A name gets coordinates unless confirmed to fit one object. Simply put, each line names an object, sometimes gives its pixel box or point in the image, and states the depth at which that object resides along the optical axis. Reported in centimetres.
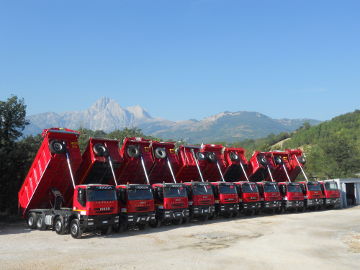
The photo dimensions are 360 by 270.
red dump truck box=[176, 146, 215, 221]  2228
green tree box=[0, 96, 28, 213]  2606
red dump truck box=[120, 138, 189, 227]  2061
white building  3579
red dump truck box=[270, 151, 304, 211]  2791
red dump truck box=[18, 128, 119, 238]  1708
